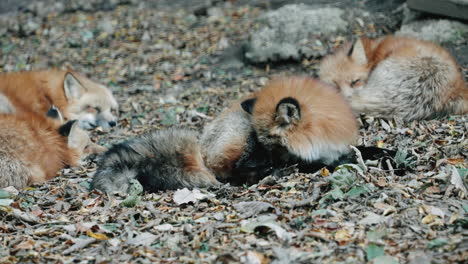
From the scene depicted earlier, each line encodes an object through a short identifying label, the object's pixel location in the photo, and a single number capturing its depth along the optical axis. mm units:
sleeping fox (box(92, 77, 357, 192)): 7328
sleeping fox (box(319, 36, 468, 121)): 9984
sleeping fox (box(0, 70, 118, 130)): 11437
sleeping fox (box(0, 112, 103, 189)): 8125
